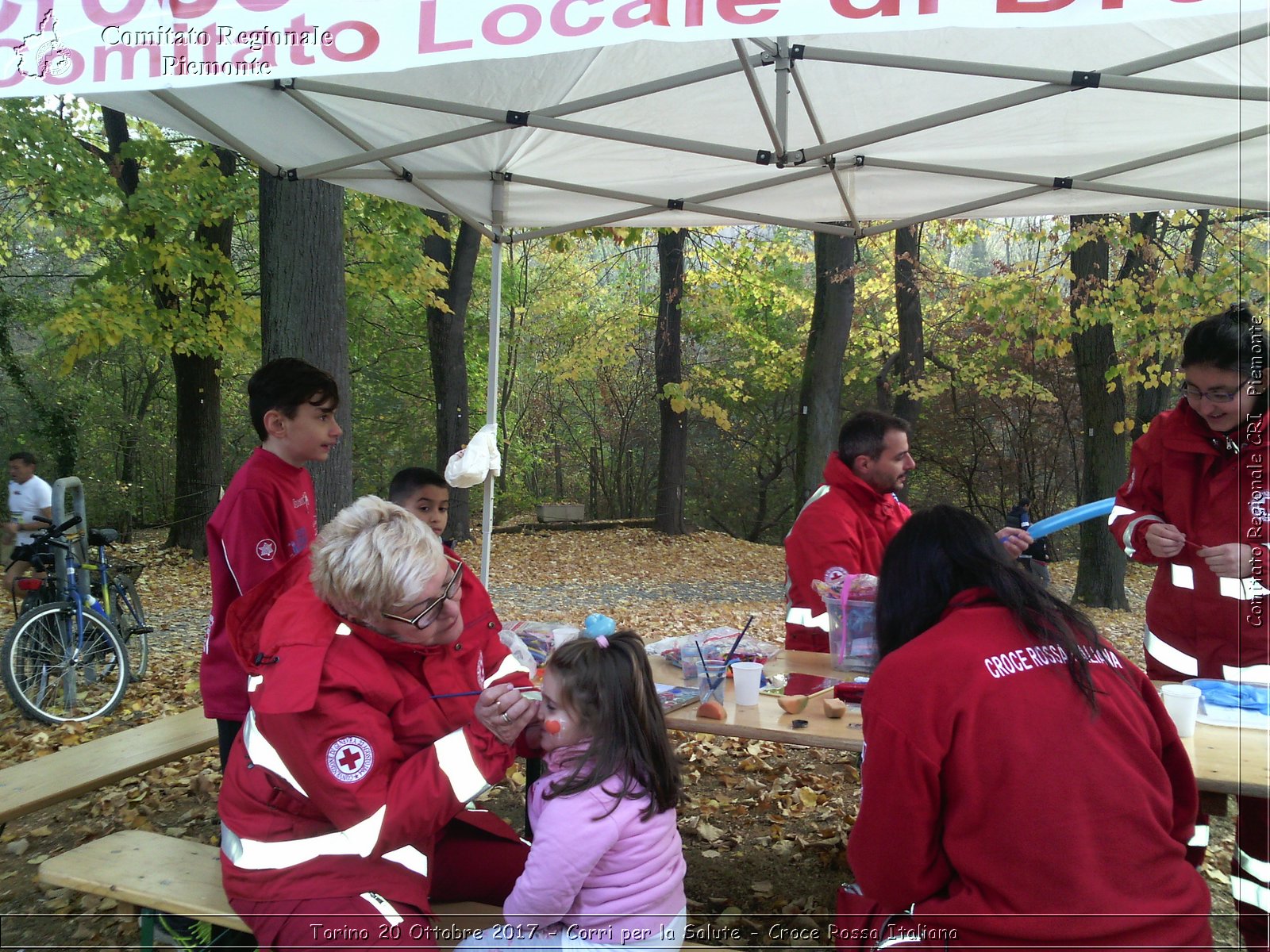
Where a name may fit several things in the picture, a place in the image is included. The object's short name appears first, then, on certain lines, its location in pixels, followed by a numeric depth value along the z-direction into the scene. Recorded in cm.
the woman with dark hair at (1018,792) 167
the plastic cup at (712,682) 304
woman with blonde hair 207
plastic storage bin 333
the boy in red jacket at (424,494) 378
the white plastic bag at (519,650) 320
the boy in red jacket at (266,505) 305
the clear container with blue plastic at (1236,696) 281
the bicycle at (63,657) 590
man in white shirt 794
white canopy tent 207
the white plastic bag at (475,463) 493
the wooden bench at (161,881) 239
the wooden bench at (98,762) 310
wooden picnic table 235
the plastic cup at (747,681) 296
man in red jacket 370
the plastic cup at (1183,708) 258
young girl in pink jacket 207
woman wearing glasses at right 298
